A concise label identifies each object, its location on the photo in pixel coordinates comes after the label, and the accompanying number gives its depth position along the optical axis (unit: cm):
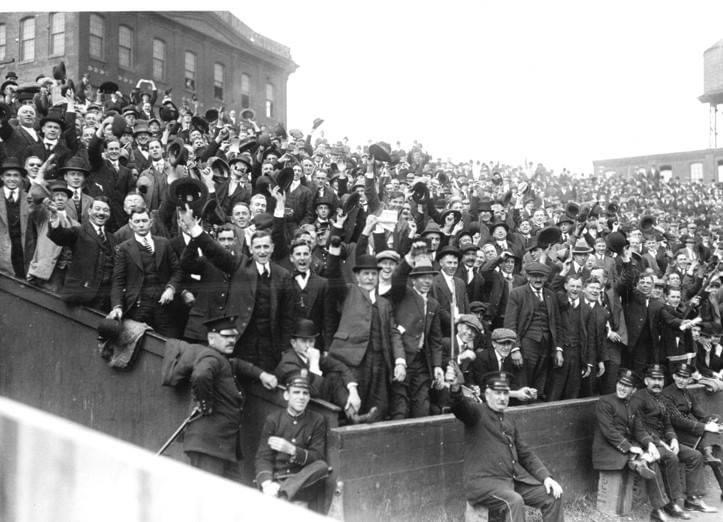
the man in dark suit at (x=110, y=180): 677
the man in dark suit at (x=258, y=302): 533
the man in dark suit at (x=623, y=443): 672
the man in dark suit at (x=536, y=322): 695
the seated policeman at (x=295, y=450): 465
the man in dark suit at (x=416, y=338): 586
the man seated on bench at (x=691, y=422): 761
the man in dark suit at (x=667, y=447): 694
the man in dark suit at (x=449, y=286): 668
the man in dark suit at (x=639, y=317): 812
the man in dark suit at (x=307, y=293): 568
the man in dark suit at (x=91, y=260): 543
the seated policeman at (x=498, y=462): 538
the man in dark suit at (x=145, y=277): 548
